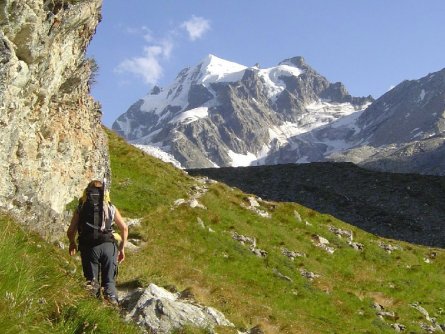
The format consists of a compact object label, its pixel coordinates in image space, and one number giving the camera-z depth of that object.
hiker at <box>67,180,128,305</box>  11.03
